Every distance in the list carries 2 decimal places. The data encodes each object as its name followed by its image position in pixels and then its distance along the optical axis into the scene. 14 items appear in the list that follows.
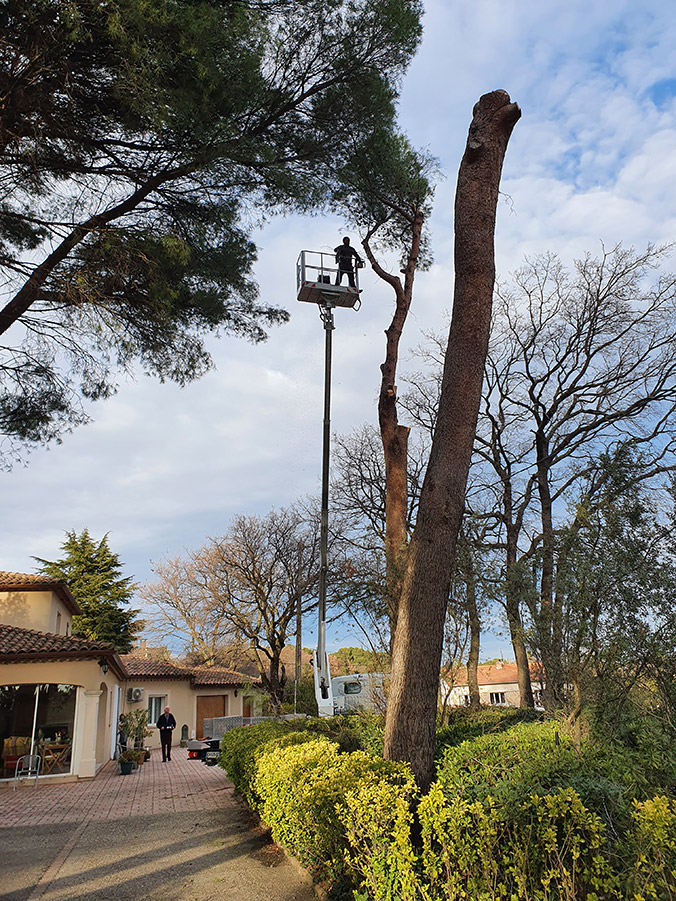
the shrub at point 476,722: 10.40
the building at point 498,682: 50.72
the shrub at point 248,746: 8.52
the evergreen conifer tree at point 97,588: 28.30
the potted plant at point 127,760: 16.91
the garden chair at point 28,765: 15.33
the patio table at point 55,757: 15.63
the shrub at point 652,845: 2.84
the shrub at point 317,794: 5.11
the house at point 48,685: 15.21
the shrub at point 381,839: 3.74
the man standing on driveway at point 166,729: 20.20
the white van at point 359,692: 12.50
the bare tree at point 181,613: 32.66
